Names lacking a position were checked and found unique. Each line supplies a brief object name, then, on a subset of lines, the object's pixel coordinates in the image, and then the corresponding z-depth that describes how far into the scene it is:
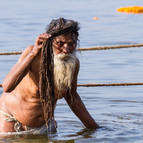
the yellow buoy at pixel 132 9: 36.87
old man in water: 10.33
